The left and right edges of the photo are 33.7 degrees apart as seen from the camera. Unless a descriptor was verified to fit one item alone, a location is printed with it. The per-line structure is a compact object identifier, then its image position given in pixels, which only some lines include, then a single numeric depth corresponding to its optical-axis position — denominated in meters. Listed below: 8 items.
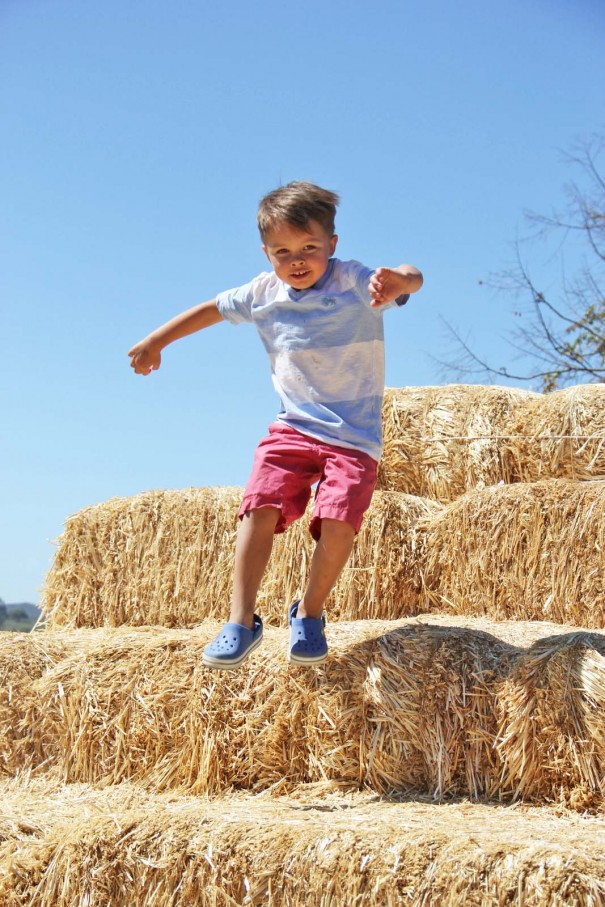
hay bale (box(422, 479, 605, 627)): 3.56
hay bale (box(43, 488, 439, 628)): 3.84
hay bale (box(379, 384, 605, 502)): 4.06
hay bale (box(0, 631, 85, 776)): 3.21
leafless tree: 12.38
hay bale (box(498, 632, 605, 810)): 2.54
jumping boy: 2.76
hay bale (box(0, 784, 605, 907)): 2.01
